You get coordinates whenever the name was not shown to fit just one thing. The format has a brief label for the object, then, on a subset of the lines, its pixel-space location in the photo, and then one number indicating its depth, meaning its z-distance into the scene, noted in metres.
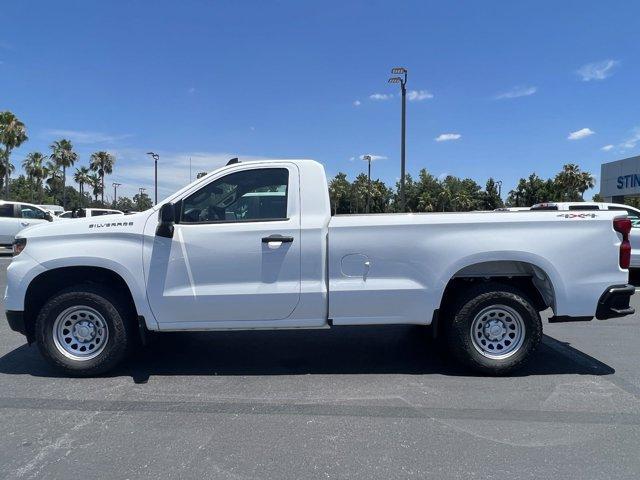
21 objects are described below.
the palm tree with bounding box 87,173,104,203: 75.06
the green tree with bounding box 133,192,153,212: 58.91
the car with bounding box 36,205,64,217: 36.73
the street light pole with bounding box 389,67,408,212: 18.64
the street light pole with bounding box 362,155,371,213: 29.66
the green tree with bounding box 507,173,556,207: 64.81
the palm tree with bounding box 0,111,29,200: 41.56
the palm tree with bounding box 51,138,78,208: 59.59
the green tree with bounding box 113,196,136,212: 92.07
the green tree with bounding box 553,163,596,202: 58.00
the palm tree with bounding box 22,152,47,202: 60.22
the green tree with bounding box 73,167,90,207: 75.88
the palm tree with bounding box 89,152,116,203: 70.88
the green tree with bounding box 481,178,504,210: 75.25
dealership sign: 30.73
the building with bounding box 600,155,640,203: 30.94
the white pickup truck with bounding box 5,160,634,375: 4.85
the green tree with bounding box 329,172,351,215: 52.82
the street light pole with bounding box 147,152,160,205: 31.75
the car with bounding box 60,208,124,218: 20.23
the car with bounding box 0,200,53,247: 18.02
